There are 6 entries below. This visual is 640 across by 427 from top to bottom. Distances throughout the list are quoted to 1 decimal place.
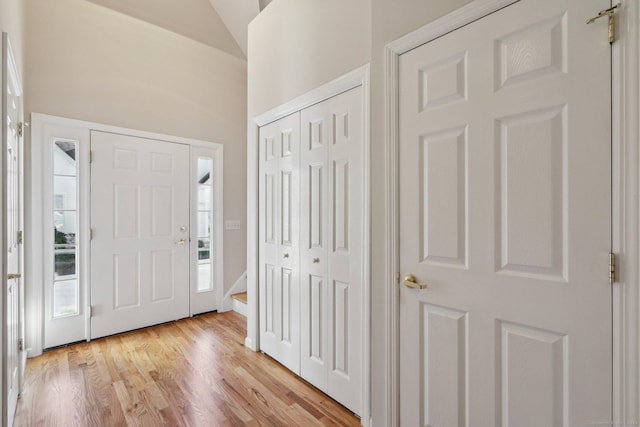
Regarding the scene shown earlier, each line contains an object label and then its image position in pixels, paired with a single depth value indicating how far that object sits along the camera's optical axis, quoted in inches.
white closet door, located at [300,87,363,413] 69.3
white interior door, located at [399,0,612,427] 36.7
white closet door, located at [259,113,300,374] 86.9
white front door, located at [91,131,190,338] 112.7
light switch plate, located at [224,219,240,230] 145.1
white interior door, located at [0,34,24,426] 55.1
